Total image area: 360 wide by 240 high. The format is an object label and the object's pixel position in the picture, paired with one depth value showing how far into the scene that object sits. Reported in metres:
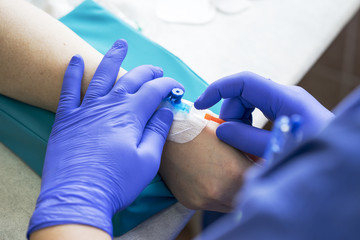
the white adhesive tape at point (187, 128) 0.73
